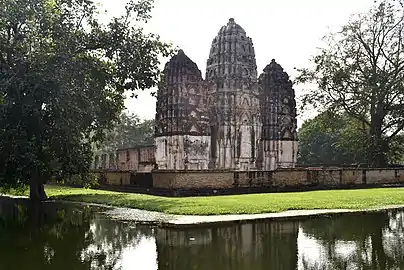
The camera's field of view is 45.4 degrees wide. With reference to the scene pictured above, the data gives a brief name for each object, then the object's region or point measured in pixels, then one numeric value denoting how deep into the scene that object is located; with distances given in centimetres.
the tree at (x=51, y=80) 1581
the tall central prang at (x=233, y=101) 3148
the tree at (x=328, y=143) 3828
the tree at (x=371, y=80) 3316
